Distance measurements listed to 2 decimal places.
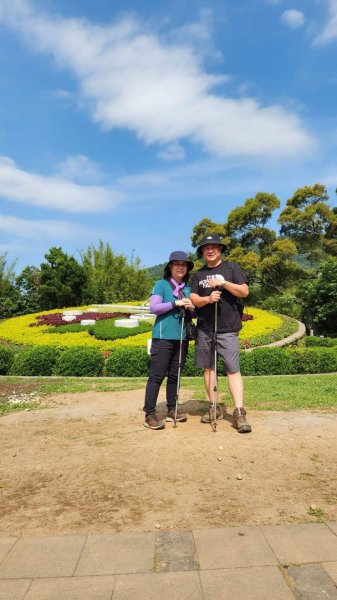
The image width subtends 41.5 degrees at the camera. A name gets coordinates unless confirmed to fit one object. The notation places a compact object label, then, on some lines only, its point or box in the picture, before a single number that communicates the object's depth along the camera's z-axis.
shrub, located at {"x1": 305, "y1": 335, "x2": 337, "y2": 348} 11.89
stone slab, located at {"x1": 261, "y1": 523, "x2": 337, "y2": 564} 2.06
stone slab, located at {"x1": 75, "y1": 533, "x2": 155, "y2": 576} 2.03
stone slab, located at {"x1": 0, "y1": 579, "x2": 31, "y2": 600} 1.86
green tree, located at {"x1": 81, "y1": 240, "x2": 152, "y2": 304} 32.59
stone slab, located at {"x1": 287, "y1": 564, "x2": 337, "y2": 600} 1.81
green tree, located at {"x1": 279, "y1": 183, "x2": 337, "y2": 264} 27.33
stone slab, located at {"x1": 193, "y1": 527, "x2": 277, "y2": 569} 2.04
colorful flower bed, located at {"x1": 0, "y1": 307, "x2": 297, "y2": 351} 13.30
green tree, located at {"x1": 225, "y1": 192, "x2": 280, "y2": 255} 29.33
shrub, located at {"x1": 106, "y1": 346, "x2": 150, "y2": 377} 9.14
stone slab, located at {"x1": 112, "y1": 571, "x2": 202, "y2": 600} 1.84
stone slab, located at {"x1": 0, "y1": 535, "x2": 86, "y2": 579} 2.02
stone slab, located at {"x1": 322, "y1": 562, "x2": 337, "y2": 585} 1.92
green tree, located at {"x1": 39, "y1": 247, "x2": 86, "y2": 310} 30.61
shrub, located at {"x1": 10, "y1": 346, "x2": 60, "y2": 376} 9.32
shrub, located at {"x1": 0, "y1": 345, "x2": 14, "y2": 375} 10.02
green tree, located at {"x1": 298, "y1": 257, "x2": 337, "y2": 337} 21.08
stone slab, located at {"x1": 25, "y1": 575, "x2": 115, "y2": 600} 1.86
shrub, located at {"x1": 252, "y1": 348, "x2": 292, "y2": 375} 9.31
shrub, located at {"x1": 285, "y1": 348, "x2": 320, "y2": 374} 9.63
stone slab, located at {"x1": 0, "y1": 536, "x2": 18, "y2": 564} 2.18
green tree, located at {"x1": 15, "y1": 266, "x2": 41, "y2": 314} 30.89
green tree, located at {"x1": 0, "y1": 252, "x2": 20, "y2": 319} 29.22
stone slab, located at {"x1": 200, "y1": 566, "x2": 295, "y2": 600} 1.83
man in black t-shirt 4.25
